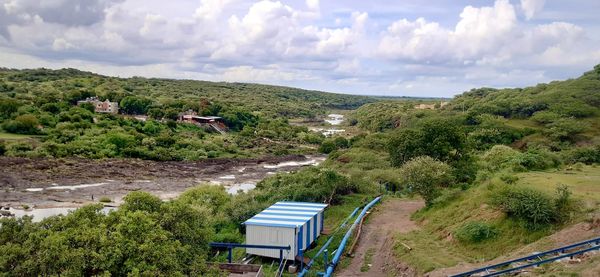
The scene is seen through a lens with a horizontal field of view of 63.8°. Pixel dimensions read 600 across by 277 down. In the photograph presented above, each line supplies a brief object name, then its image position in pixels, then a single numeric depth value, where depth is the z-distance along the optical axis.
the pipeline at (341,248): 18.24
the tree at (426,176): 25.22
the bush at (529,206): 17.34
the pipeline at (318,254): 18.04
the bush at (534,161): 29.73
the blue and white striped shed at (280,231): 19.30
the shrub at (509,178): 22.45
